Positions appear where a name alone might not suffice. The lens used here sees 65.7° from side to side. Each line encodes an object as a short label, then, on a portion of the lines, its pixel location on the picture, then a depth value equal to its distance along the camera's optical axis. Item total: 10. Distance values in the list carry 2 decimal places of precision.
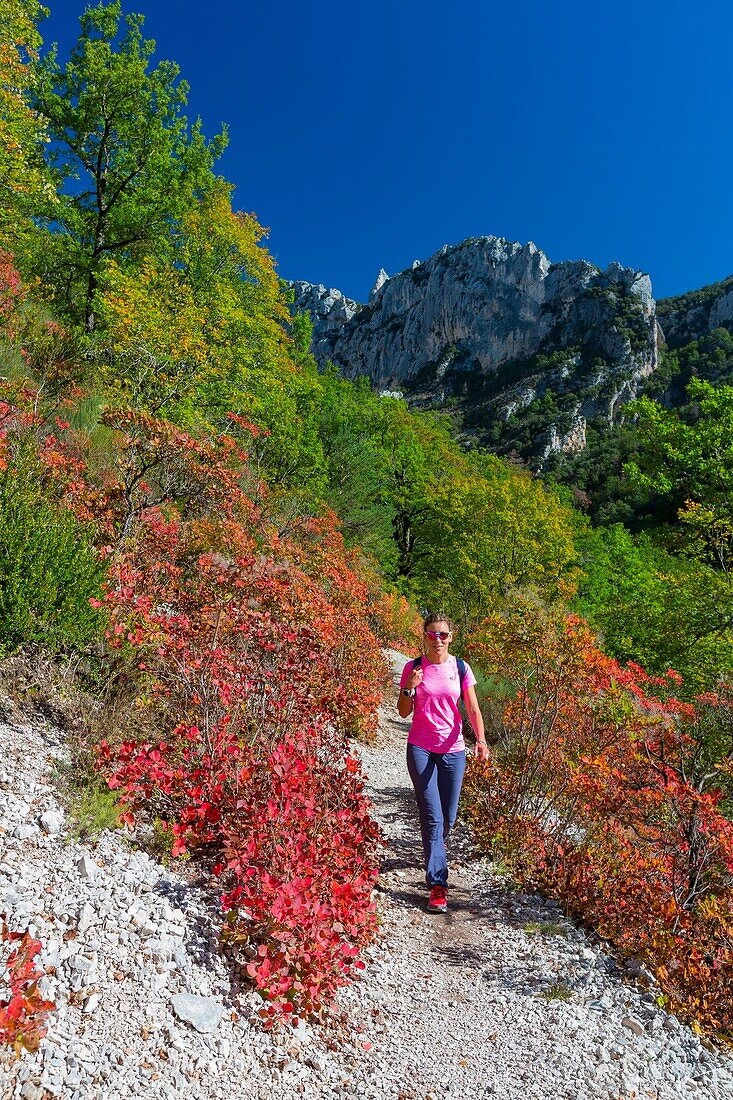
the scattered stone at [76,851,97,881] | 2.76
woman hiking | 4.15
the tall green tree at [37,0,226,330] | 12.97
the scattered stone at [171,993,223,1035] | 2.41
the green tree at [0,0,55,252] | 9.80
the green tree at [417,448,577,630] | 22.28
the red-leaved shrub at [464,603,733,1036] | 3.84
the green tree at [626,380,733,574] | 10.47
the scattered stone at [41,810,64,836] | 2.91
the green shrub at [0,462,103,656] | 3.76
